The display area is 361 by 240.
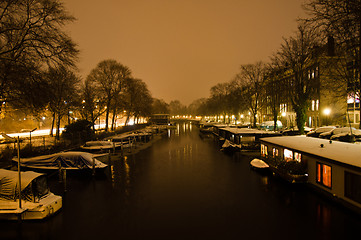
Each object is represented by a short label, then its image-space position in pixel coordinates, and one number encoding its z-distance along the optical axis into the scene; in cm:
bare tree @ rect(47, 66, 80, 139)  4322
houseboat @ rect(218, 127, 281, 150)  3723
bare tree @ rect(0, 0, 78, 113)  1827
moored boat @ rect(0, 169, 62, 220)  1276
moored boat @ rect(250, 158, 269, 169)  2375
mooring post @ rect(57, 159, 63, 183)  2142
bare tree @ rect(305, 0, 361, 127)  1398
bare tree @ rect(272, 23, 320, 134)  3382
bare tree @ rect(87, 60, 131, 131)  5466
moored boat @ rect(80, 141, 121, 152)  3556
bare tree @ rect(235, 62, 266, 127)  5762
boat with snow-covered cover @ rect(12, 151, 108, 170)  2250
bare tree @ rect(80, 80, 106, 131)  5337
